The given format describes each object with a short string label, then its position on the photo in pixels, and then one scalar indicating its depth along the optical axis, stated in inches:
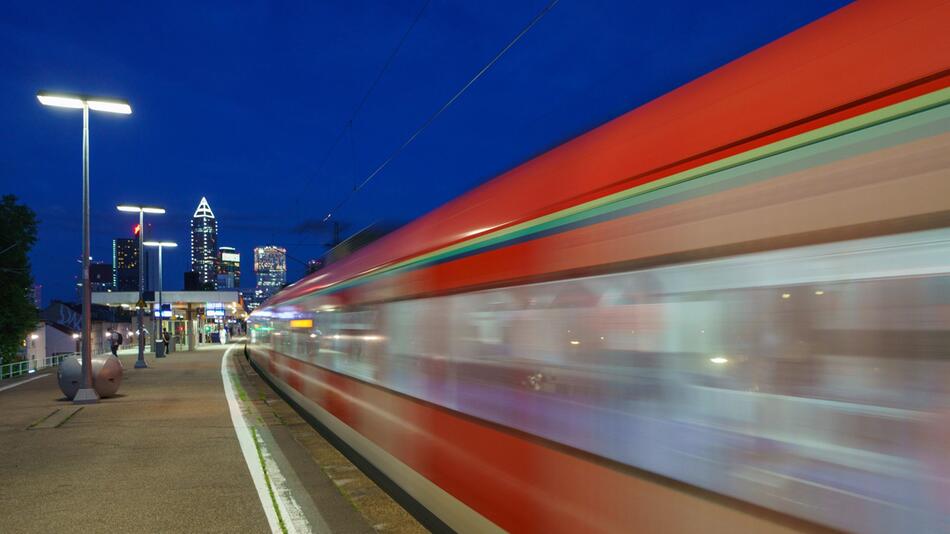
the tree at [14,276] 1722.4
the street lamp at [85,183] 612.4
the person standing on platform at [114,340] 1285.2
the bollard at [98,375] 622.5
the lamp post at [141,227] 1112.0
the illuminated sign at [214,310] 2603.3
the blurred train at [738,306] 74.7
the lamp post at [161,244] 1511.8
